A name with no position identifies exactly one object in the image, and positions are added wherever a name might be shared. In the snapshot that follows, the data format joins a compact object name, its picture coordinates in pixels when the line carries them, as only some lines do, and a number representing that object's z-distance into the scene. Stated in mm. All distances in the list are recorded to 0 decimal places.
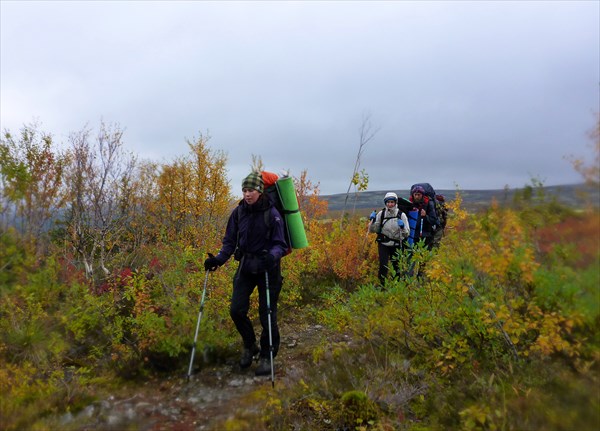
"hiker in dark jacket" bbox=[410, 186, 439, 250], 8211
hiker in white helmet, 7341
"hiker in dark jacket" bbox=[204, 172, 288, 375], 4488
